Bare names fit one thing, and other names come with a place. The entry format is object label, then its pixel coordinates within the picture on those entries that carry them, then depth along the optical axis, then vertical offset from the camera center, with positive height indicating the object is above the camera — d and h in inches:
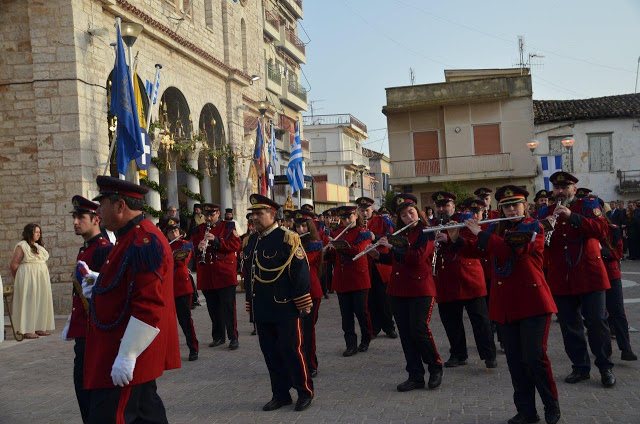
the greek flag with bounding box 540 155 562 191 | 838.5 +42.8
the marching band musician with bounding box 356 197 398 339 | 440.1 -55.3
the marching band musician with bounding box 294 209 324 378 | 312.0 -33.8
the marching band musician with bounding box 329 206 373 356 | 377.7 -39.1
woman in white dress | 481.4 -45.6
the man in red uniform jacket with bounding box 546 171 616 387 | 284.7 -33.6
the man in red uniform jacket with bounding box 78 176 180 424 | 161.3 -23.4
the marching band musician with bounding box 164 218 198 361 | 385.1 -40.3
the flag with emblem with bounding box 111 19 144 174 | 560.1 +87.1
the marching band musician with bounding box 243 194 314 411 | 269.9 -35.1
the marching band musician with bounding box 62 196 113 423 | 209.0 -12.8
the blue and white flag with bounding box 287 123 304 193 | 1012.5 +62.5
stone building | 595.8 +95.6
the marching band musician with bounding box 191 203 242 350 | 414.6 -30.6
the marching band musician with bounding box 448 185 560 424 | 228.5 -33.7
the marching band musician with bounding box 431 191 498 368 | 327.6 -43.9
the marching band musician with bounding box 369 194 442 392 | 288.4 -37.2
